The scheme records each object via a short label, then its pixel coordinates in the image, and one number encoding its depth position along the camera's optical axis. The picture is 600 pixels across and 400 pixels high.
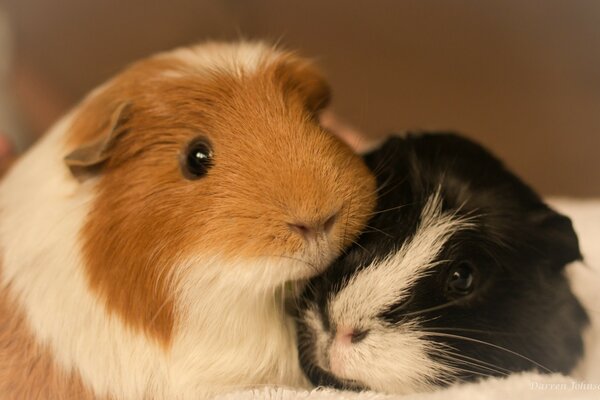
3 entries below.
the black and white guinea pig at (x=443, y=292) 0.27
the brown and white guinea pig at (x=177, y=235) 0.27
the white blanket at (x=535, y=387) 0.27
